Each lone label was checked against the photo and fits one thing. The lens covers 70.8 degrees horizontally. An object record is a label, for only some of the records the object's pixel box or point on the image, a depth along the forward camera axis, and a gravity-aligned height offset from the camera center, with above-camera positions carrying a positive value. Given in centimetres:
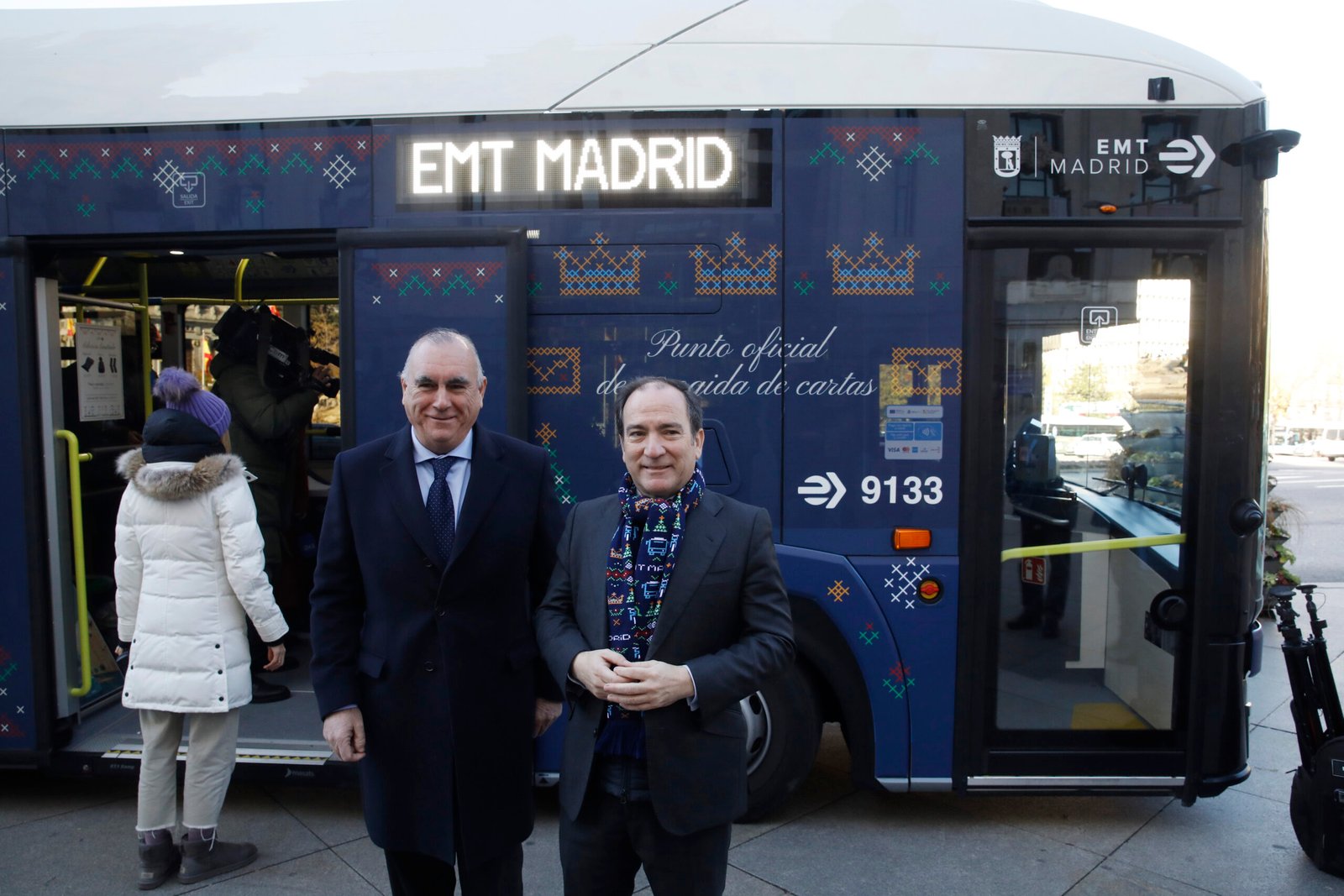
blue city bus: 344 +46
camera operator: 484 -2
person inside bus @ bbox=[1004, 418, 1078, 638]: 354 -45
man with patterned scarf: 200 -54
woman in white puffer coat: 329 -76
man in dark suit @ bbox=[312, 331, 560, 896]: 225 -55
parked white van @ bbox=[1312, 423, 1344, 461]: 4531 -248
